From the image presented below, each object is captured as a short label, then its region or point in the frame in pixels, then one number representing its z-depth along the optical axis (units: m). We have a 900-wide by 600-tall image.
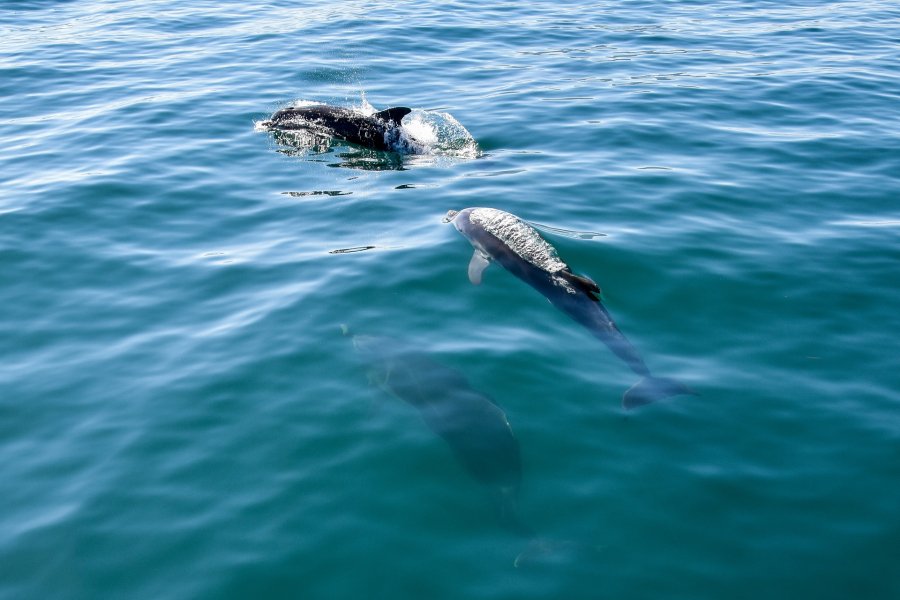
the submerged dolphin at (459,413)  6.54
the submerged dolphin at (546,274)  7.77
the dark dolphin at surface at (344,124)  14.88
